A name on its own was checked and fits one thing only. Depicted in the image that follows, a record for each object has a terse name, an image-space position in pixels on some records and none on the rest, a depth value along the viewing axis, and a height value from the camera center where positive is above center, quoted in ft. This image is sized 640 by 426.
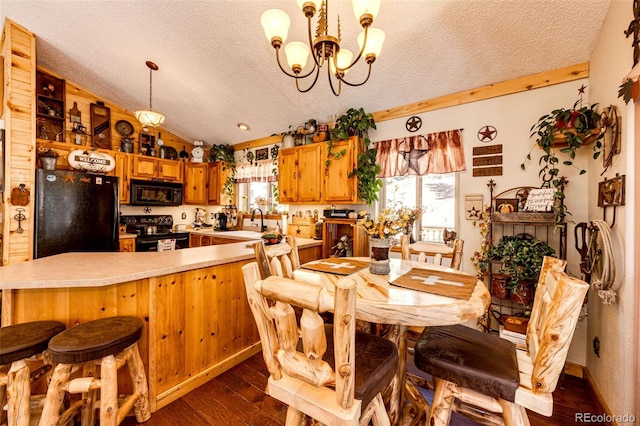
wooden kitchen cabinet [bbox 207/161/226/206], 15.87 +1.77
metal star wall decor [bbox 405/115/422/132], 9.78 +3.45
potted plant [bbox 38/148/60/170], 10.22 +2.12
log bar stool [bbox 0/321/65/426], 3.88 -2.47
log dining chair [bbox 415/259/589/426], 2.92 -2.15
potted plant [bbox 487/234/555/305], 6.68 -1.30
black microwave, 13.58 +1.06
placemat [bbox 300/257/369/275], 5.55 -1.24
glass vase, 5.34 -0.89
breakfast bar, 4.77 -1.89
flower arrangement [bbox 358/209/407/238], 5.10 -0.23
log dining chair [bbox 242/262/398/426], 2.45 -1.64
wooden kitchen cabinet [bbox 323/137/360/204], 10.32 +1.52
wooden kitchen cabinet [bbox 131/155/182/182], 13.82 +2.48
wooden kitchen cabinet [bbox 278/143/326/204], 11.28 +1.81
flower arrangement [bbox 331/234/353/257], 10.71 -1.39
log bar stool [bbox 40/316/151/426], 3.93 -2.59
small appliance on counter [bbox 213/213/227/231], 14.97 -0.57
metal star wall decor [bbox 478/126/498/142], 8.36 +2.64
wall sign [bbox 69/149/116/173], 11.33 +2.33
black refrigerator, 9.67 -0.02
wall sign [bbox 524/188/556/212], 7.05 +0.38
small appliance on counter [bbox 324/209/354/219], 10.80 -0.01
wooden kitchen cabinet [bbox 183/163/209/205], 16.11 +1.89
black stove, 13.21 -1.04
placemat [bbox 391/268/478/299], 4.18 -1.27
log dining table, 3.54 -1.29
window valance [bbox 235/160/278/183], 14.40 +2.39
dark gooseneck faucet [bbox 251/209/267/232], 14.22 -0.51
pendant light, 9.99 +3.74
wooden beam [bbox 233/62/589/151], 7.16 +3.96
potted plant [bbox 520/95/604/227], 6.23 +1.93
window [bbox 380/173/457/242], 9.31 +0.56
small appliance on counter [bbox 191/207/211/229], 16.26 -0.46
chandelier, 4.43 +3.41
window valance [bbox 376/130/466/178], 8.93 +2.20
